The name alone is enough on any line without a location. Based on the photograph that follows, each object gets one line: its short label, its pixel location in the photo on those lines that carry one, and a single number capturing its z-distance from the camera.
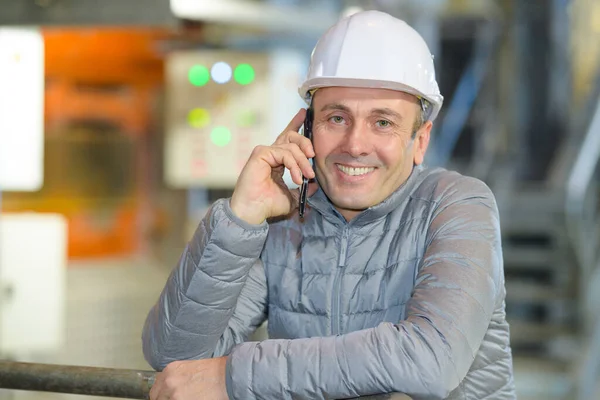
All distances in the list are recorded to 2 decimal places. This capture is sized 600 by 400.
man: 1.76
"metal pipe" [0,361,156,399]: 1.75
